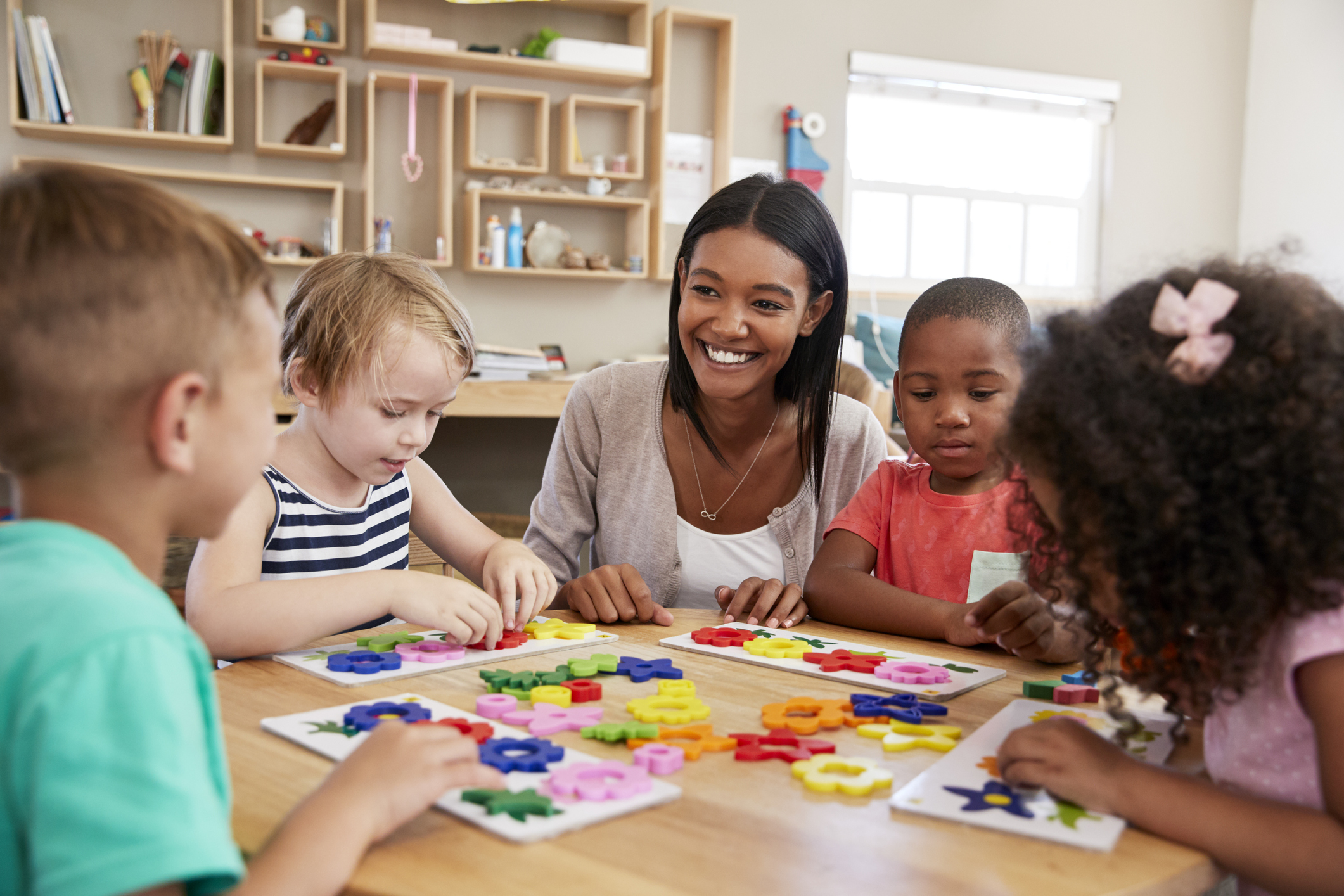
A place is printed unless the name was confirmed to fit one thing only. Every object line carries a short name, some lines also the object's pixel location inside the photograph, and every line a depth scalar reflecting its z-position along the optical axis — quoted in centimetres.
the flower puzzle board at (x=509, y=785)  65
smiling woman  169
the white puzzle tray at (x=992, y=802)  67
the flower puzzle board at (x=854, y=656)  102
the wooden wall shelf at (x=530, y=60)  372
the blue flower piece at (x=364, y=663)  101
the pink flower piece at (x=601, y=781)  70
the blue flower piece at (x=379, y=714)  83
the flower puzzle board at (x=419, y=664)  100
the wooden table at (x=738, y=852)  59
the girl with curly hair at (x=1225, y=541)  69
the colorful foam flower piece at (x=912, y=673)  104
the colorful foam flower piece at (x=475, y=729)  81
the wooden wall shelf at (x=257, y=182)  362
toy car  366
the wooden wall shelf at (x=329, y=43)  365
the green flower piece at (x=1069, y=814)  68
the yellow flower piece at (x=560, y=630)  121
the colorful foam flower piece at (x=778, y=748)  80
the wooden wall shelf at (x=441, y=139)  375
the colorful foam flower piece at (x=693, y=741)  81
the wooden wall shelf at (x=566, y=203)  387
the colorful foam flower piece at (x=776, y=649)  114
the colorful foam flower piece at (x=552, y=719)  85
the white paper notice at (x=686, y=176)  425
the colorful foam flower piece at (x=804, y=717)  87
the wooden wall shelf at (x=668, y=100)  407
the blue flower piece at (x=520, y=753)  75
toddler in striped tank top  114
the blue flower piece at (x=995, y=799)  70
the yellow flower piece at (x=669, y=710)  88
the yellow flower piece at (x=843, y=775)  73
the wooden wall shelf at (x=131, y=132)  340
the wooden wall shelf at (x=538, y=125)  387
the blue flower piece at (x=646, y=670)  103
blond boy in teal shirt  48
